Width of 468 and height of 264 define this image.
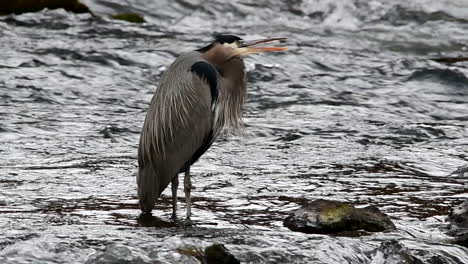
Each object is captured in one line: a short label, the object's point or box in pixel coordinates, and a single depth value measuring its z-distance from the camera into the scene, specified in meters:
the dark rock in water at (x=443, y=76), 24.27
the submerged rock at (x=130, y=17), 30.45
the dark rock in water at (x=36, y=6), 29.47
